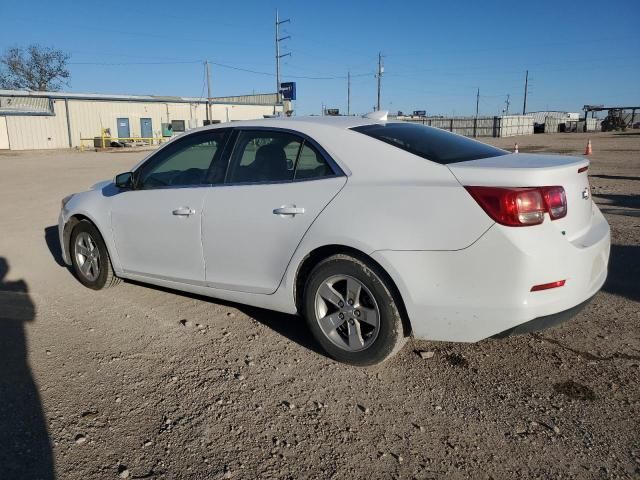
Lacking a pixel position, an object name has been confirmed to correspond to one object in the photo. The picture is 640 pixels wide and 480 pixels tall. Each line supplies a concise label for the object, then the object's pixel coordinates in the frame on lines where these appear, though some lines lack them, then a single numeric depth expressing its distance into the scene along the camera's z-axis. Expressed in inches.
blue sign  1935.3
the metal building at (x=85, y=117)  1642.5
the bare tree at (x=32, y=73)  2509.8
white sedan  110.3
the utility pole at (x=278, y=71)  1909.7
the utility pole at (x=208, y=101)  2050.9
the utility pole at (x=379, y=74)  2645.2
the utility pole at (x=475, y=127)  2371.3
